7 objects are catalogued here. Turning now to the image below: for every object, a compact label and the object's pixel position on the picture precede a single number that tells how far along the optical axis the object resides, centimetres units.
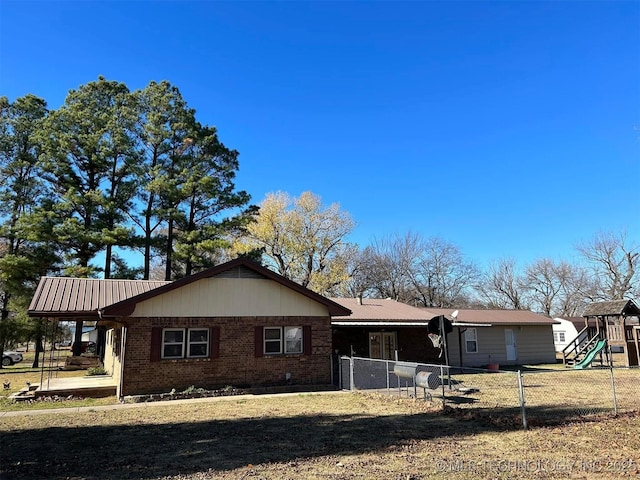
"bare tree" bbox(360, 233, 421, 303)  4284
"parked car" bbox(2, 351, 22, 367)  3015
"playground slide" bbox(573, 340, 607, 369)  2311
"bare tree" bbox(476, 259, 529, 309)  5128
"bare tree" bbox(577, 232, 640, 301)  4541
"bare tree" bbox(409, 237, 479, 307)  4338
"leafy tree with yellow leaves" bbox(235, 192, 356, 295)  3734
